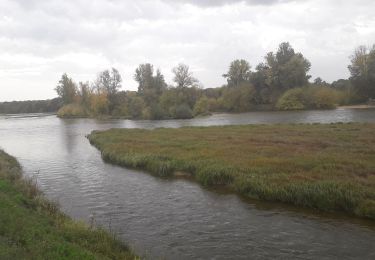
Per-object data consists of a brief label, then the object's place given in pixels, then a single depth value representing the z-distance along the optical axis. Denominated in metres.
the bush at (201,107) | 111.16
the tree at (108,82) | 140.62
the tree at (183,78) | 122.93
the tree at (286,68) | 114.38
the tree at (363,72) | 103.44
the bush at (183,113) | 102.32
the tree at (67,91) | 157.25
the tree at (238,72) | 132.29
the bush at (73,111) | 135.38
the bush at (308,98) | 104.19
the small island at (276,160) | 17.36
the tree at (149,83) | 122.12
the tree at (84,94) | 143.90
